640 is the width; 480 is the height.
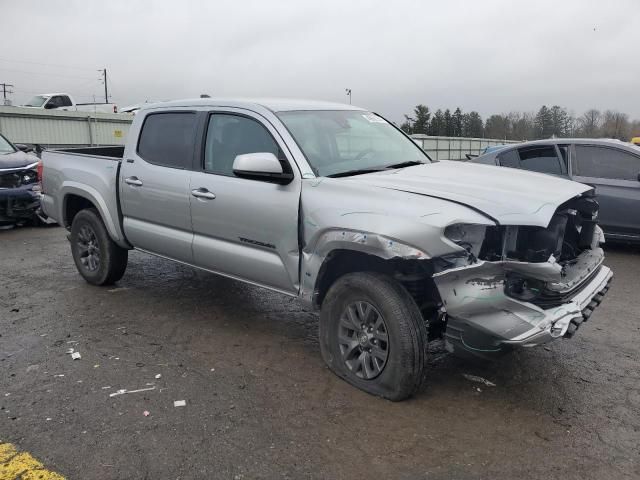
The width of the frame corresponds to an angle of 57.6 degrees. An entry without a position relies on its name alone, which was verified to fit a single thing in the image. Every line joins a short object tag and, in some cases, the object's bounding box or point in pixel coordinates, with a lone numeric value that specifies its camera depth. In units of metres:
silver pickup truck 3.28
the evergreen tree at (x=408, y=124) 55.33
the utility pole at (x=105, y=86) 74.19
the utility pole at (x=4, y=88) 66.25
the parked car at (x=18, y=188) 9.75
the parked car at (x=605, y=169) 7.62
